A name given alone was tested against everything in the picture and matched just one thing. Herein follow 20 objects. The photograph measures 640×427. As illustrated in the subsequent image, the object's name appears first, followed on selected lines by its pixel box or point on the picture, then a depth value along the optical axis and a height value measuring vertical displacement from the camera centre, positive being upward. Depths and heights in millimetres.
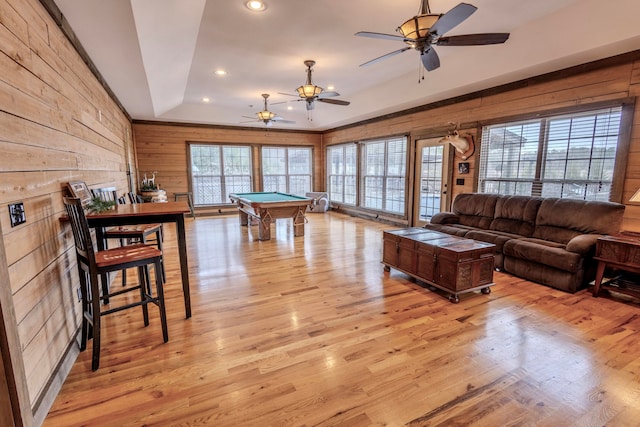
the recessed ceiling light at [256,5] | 3166 +1724
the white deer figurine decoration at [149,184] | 7243 -348
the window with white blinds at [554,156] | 3752 +167
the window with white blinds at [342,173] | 8906 -126
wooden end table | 2885 -878
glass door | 6004 -228
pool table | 5416 -763
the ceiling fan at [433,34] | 2482 +1200
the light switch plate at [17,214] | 1507 -219
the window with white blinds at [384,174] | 7156 -145
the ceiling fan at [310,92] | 4781 +1218
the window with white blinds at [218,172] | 8781 -71
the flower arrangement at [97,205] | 2395 -281
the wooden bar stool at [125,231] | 3086 -645
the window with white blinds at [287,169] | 9617 -3
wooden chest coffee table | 3043 -983
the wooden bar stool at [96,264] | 1980 -652
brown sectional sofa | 3254 -833
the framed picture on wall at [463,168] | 5468 +2
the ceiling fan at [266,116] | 6561 +1146
